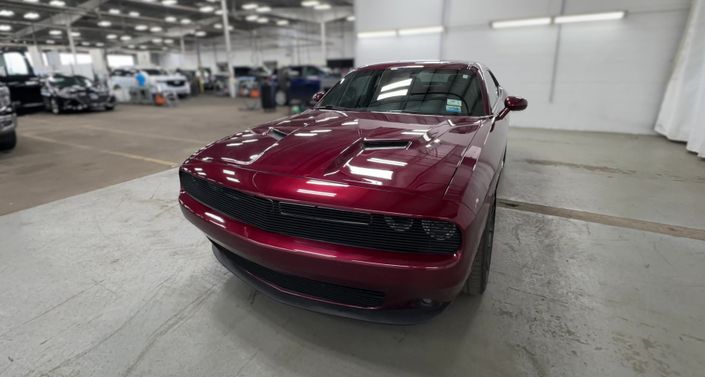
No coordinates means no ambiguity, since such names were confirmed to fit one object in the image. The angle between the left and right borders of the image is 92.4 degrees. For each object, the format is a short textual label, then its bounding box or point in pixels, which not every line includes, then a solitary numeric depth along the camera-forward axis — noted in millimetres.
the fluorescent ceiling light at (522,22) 6949
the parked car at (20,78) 7324
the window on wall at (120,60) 36169
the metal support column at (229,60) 14086
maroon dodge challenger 1150
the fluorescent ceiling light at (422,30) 8062
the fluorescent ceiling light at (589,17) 6391
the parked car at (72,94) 10547
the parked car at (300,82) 10961
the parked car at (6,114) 4707
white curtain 4980
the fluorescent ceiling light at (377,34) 8617
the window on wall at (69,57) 33225
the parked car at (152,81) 14172
